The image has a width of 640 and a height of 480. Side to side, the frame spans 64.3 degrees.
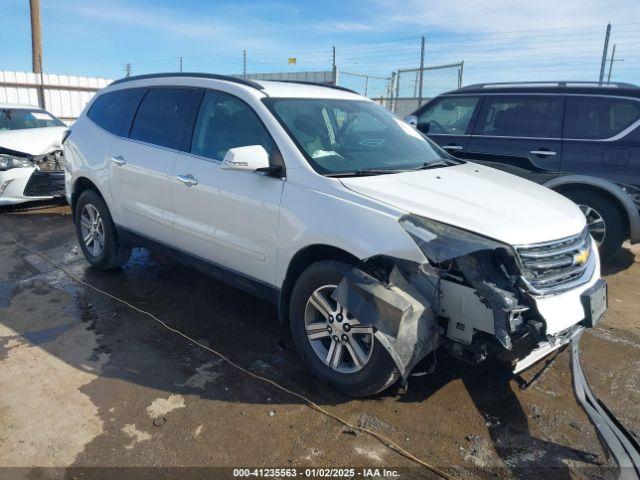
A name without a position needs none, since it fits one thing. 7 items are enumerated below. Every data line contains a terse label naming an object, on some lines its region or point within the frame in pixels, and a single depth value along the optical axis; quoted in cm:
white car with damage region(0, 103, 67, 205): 748
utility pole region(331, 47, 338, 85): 1277
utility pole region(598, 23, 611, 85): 1078
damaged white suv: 272
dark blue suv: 538
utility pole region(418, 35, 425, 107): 1191
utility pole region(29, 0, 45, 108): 1703
